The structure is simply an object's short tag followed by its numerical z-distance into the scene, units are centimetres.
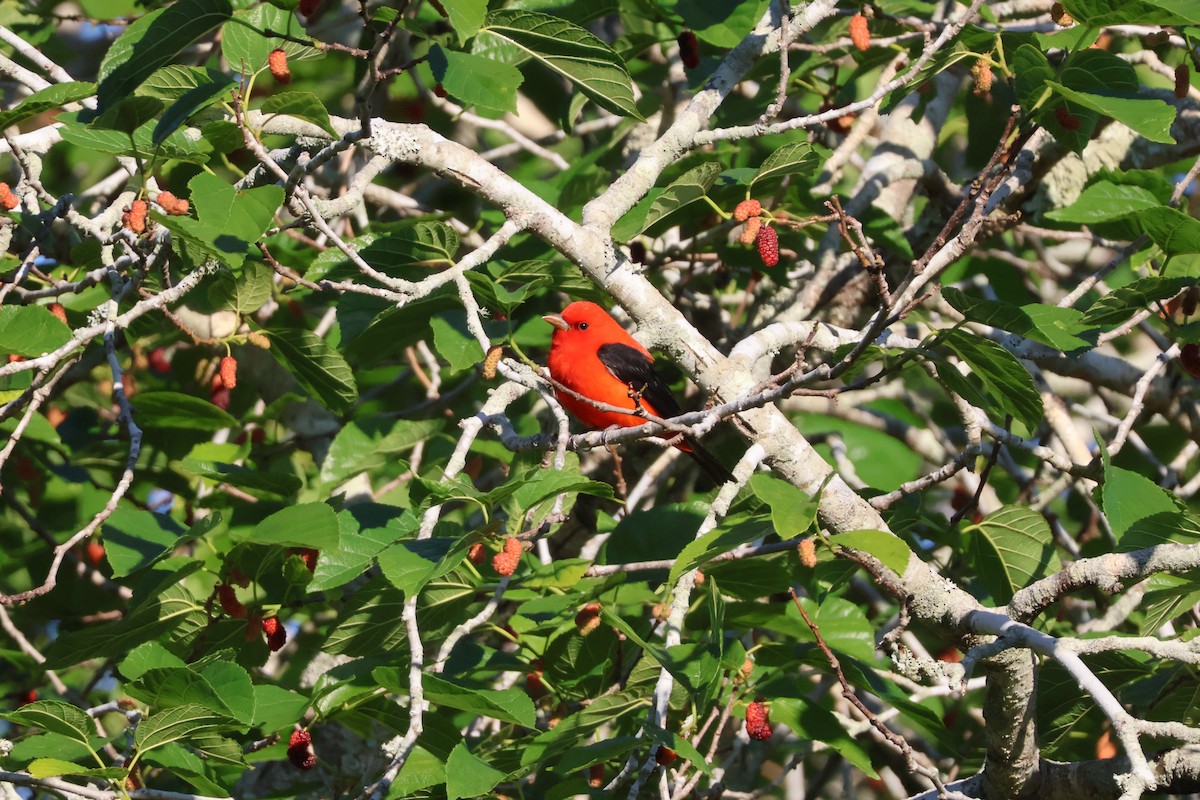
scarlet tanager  1025
